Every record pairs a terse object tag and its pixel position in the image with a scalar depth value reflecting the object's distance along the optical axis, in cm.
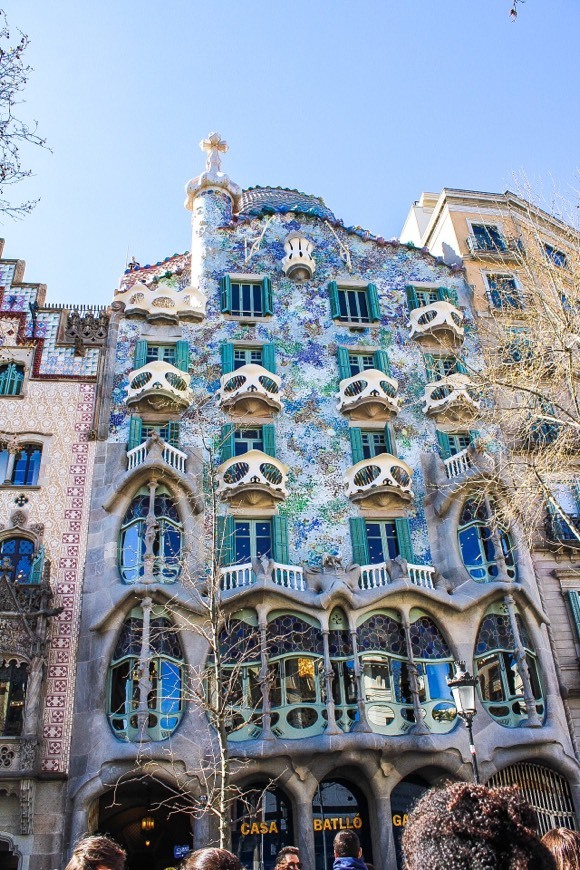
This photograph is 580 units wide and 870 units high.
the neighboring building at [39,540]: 1566
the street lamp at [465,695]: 1193
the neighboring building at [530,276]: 1487
